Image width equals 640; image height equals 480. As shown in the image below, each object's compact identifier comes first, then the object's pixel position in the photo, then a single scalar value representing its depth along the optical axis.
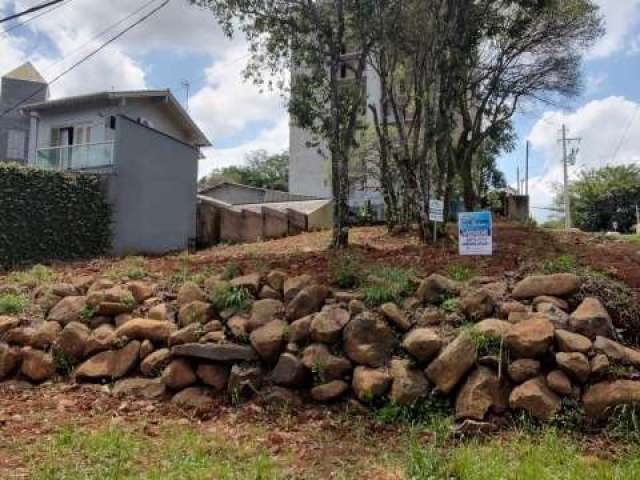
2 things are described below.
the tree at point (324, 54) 7.73
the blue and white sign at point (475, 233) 5.62
